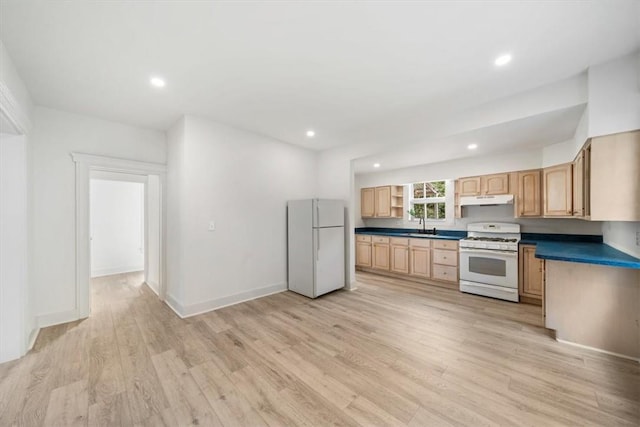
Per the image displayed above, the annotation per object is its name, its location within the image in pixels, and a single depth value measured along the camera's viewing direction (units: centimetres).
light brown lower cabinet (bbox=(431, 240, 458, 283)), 452
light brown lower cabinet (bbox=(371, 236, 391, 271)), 543
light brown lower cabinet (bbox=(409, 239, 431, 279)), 483
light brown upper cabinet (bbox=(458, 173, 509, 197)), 436
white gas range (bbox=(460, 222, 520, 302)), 385
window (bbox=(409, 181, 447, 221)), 543
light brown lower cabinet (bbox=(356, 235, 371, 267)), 579
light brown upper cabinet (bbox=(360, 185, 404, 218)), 591
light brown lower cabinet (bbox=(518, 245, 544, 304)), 366
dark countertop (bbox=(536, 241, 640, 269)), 210
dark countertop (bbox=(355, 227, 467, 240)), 483
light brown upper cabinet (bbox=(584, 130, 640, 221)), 212
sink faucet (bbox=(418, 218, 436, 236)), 542
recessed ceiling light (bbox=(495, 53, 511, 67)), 210
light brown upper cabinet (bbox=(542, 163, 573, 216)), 352
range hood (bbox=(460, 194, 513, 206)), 424
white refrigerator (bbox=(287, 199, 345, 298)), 395
